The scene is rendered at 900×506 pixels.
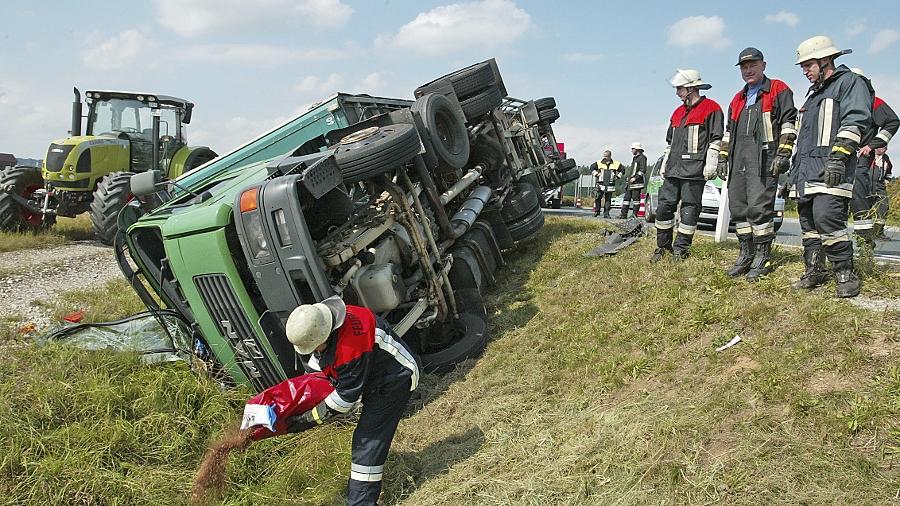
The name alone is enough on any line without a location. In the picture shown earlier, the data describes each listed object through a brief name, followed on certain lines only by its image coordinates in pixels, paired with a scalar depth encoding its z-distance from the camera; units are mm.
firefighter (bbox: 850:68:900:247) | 4809
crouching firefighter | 3088
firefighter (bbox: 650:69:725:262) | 5305
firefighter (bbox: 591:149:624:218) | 14898
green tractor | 10281
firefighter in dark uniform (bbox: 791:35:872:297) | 3980
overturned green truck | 3781
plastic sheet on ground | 4469
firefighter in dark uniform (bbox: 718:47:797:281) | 4609
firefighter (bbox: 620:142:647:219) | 12164
